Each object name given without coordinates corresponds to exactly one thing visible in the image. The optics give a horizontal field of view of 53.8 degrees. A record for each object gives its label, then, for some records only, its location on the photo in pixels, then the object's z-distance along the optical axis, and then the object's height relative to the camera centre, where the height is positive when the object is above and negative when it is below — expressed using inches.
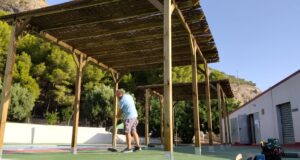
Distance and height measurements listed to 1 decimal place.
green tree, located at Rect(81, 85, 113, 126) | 1338.8 +136.2
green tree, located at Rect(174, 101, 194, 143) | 1154.7 +53.0
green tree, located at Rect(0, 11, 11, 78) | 1250.1 +390.6
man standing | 278.5 +18.2
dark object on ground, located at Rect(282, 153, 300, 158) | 350.3 -24.7
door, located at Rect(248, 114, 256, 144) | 904.3 +16.2
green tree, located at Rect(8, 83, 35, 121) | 1133.7 +117.8
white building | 577.6 +46.4
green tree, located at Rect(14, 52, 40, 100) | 1283.2 +251.1
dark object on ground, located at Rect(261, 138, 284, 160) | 204.2 -10.3
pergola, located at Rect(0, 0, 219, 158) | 279.3 +120.5
